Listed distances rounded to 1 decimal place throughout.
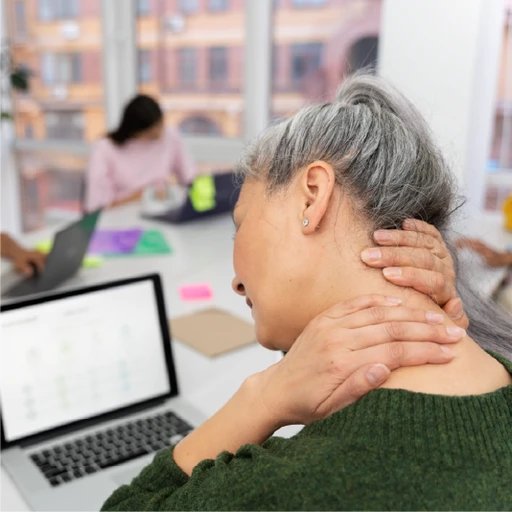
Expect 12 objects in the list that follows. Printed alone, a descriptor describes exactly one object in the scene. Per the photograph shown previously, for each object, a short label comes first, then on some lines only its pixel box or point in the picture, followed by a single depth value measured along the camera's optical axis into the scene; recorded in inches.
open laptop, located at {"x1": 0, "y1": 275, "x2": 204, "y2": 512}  42.4
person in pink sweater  134.4
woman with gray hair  24.7
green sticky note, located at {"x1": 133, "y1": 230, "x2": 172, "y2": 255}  94.7
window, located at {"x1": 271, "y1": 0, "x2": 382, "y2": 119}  156.3
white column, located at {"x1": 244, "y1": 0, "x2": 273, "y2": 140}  164.6
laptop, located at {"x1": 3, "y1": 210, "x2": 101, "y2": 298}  72.2
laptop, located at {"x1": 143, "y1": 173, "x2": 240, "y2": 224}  112.0
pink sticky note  76.6
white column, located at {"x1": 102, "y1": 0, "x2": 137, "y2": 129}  181.6
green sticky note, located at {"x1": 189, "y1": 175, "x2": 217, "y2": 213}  113.7
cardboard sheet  61.8
